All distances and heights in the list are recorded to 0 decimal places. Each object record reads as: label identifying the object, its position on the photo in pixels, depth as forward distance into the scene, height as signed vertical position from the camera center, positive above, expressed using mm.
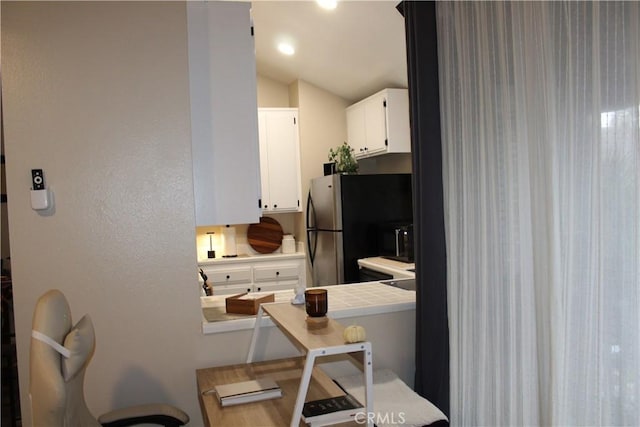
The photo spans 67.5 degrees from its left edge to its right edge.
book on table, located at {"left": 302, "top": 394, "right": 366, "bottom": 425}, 1499 -693
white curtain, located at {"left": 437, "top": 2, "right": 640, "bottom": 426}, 1473 -75
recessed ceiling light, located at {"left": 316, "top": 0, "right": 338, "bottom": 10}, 3307 +1350
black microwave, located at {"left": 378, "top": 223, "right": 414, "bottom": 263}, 3641 -384
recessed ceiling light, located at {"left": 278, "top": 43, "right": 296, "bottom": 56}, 4268 +1355
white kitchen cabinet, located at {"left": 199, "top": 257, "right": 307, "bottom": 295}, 4648 -747
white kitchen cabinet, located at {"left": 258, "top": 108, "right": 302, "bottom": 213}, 4875 +407
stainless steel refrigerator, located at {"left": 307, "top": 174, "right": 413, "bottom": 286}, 4086 -152
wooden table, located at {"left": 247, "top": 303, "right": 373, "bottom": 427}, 1380 -445
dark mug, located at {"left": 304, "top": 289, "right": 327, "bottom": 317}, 1754 -388
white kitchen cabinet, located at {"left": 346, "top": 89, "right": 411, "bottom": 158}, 4145 +644
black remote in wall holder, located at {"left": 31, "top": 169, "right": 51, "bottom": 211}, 1922 +64
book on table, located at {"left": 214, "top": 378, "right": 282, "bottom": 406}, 1729 -712
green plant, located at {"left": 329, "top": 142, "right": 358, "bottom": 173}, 4332 +309
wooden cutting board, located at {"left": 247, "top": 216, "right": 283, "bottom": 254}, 5109 -393
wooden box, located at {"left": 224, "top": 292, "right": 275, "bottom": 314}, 2234 -486
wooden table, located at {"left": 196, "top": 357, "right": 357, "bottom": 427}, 1609 -735
